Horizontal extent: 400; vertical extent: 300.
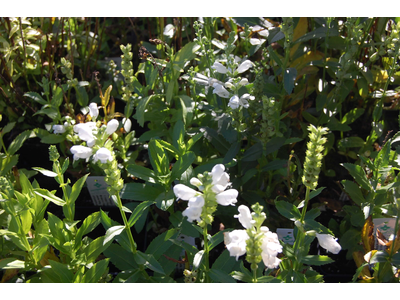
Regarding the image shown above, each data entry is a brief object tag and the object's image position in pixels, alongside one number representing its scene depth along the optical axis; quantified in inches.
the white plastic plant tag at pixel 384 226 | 19.9
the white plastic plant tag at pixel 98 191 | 24.5
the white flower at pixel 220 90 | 19.2
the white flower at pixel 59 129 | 23.2
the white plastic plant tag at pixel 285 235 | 20.7
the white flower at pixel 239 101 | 17.8
